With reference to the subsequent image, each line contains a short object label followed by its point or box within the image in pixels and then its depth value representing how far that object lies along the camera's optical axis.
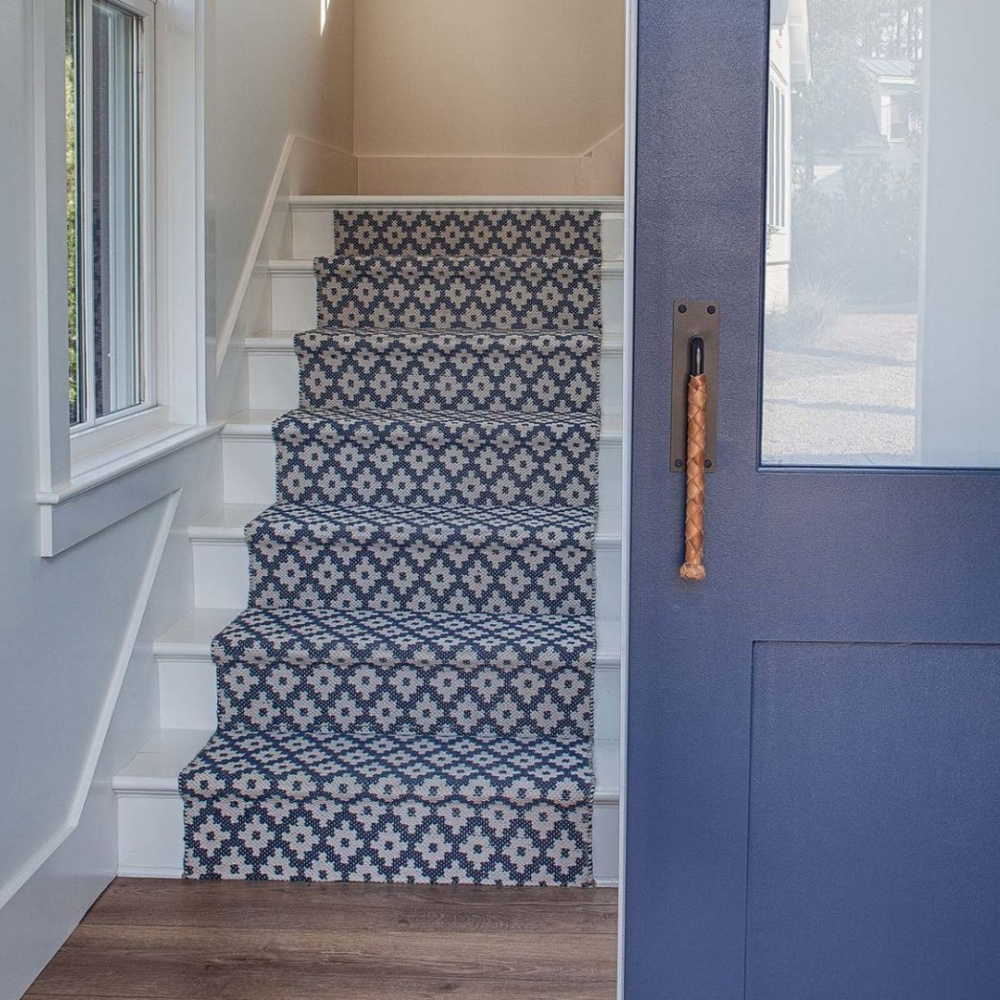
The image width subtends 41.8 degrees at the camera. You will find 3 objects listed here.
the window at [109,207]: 2.55
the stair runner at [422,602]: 2.46
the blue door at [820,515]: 1.59
